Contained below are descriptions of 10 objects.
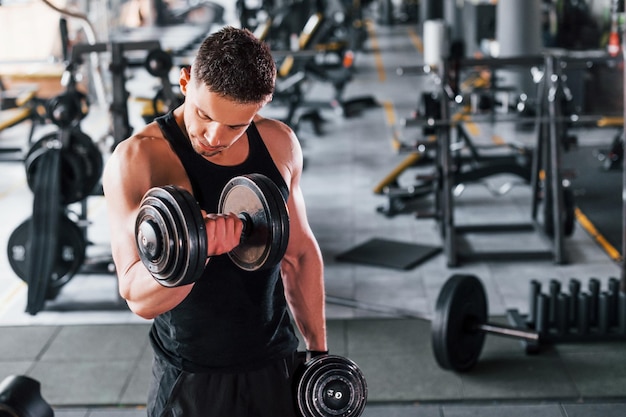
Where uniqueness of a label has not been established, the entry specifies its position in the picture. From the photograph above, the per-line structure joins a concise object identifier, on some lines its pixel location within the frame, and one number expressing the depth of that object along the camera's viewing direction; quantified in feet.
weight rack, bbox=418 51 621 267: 15.51
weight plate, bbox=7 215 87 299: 13.83
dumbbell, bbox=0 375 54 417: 8.66
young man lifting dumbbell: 4.91
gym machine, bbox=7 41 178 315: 13.73
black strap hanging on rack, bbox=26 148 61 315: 13.69
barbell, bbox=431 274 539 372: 11.00
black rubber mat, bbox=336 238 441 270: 15.92
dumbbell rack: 12.14
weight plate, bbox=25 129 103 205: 14.17
